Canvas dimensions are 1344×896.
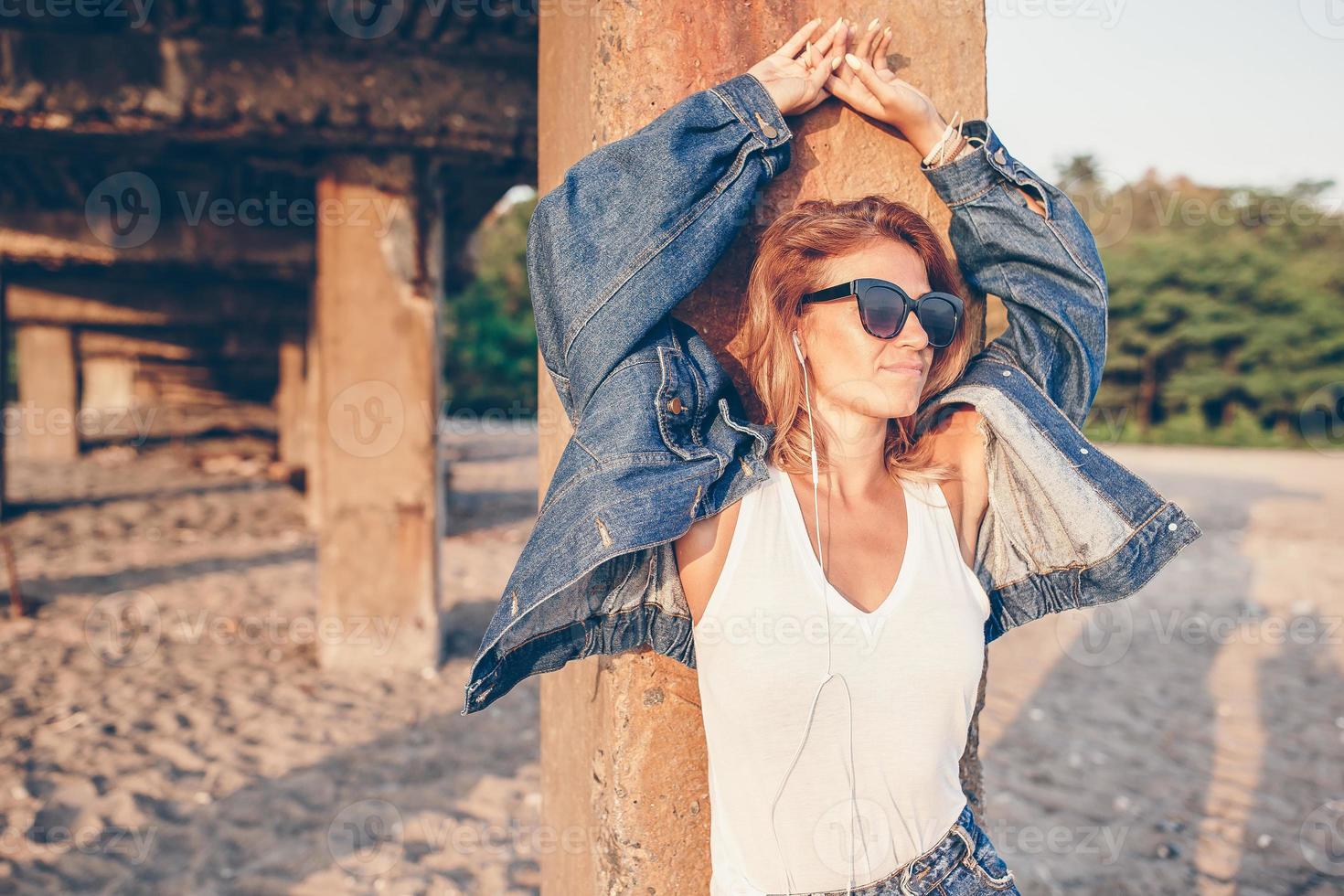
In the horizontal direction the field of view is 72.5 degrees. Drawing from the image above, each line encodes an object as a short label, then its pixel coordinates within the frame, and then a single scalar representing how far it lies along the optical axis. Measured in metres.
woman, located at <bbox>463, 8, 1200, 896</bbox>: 1.41
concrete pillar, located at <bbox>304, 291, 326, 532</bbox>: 9.30
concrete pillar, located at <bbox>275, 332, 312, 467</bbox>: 12.88
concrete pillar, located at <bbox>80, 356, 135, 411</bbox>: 19.09
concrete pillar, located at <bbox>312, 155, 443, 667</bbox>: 5.28
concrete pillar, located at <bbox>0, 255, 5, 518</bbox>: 9.28
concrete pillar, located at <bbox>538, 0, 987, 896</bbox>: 1.75
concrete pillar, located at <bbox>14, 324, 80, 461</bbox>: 14.12
